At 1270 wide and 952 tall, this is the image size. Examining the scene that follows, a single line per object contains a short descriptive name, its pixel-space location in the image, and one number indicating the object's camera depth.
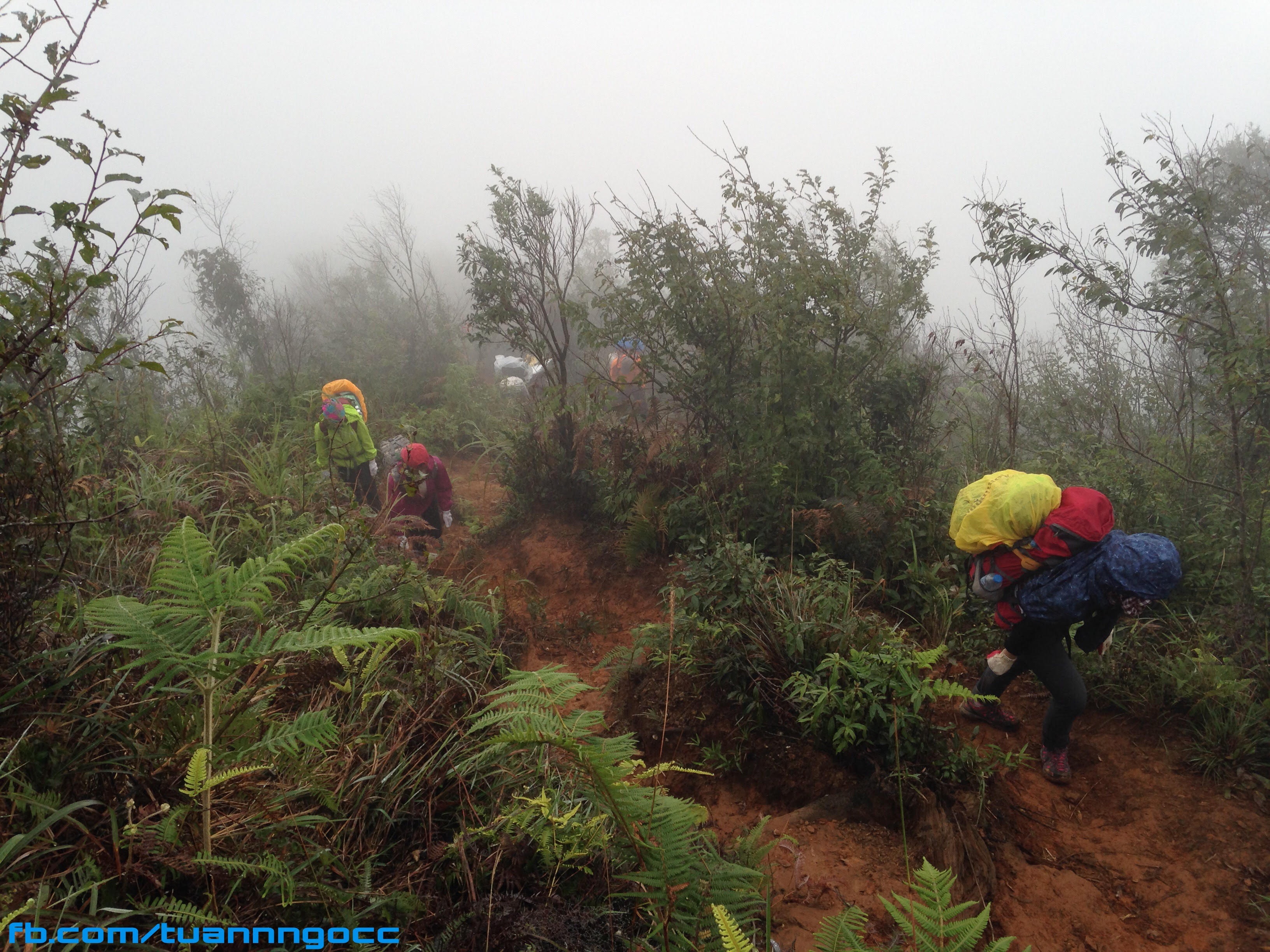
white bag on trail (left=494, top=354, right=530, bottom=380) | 13.89
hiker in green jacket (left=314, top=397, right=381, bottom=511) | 5.83
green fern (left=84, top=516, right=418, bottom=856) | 1.57
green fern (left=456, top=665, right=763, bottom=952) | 1.58
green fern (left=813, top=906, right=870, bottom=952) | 1.47
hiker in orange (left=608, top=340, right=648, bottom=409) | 6.05
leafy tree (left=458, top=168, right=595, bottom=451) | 7.07
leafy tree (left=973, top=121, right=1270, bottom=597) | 4.15
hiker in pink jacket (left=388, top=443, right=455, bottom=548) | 5.58
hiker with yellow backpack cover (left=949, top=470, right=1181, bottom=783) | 2.95
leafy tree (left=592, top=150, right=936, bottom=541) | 5.17
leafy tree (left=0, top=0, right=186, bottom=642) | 1.78
